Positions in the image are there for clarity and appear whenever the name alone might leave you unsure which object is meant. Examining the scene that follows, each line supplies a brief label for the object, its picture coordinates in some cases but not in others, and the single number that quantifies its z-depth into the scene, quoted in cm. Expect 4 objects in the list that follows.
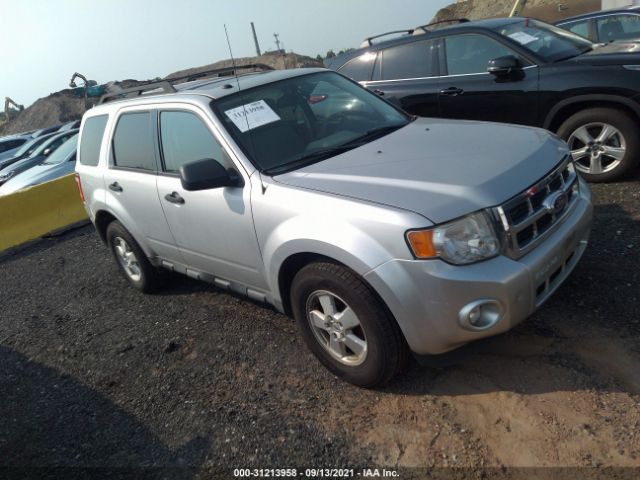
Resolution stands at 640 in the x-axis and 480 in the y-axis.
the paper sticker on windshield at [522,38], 560
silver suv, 246
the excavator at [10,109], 3999
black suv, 493
